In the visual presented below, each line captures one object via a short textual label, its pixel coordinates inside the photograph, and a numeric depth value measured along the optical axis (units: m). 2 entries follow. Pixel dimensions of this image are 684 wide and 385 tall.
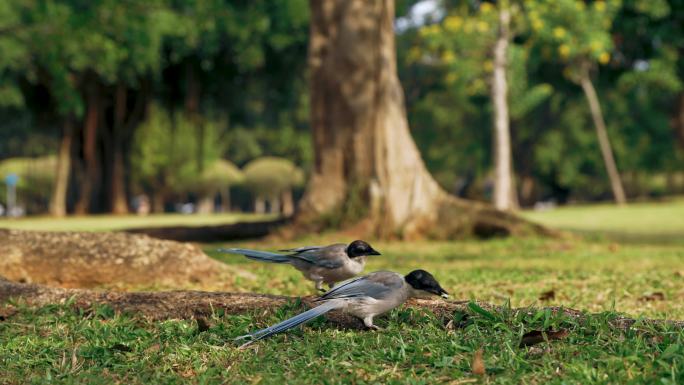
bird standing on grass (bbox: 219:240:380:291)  5.87
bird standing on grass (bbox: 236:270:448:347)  4.84
